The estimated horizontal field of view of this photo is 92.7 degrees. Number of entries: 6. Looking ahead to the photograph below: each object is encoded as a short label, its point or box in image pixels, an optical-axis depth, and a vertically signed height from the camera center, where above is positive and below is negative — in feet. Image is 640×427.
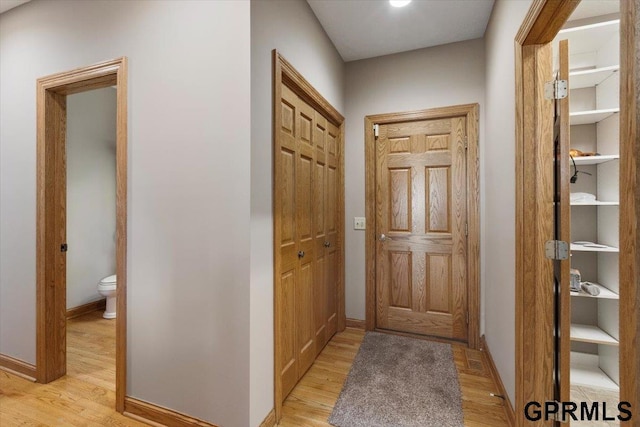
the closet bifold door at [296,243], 6.26 -0.68
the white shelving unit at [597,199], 6.64 +0.29
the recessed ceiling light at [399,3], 7.16 +4.96
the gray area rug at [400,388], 5.82 -3.91
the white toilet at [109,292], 10.52 -2.73
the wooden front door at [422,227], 9.09 -0.48
